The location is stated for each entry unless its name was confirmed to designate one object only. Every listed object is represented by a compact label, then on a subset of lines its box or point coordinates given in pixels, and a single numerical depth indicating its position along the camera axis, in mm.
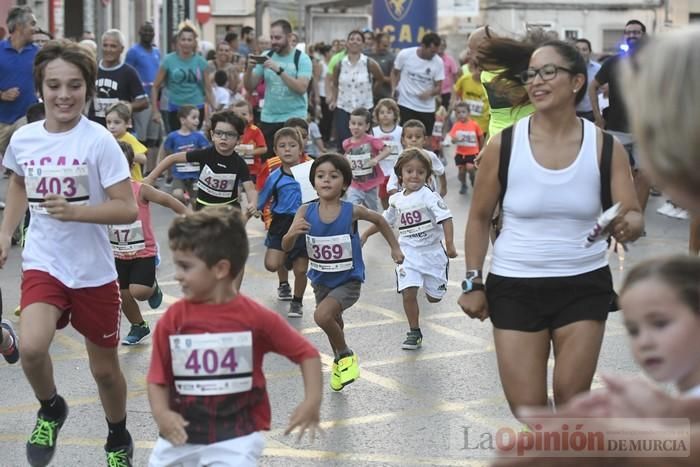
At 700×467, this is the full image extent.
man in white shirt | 17438
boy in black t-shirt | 10234
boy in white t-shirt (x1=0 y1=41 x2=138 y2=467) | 5559
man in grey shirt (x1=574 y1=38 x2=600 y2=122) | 14023
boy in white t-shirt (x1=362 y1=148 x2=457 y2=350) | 9141
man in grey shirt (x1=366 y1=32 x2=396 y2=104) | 19328
